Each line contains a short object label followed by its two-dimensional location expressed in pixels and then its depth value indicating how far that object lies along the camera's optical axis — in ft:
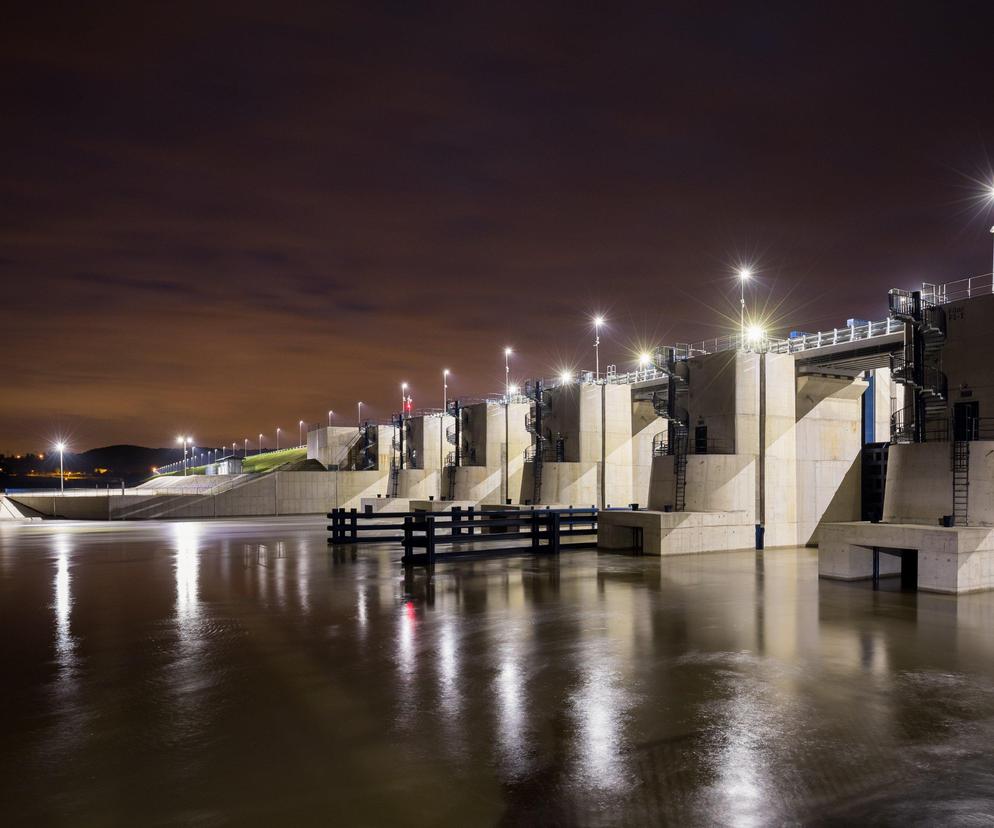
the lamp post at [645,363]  175.39
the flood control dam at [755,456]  74.28
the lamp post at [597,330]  174.50
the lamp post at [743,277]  117.08
